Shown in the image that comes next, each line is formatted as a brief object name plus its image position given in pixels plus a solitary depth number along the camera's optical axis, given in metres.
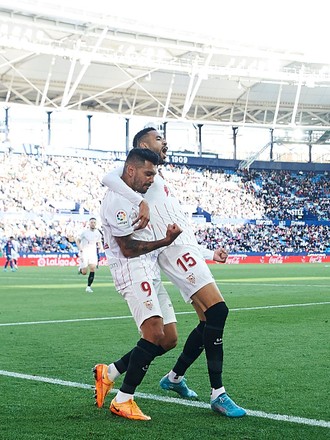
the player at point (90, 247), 21.84
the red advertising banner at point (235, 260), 46.41
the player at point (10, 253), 37.78
